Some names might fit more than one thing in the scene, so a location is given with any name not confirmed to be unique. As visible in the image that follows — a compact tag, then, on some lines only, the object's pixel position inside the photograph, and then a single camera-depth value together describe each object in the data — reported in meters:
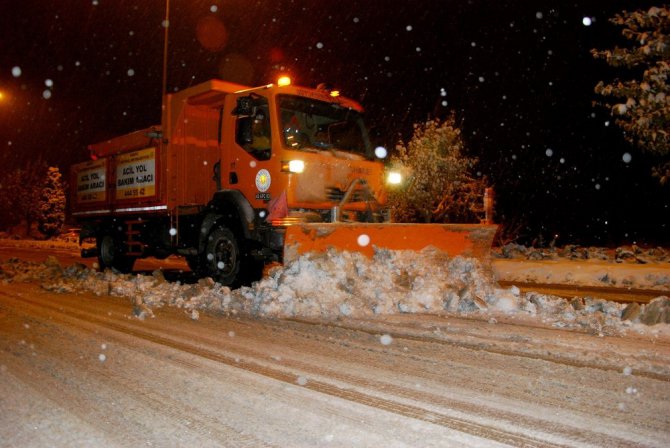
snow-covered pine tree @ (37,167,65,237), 48.50
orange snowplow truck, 7.66
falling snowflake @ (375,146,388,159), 9.04
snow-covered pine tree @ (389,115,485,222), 19.58
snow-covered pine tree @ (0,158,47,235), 53.28
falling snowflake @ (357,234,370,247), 7.70
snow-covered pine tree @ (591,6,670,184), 10.19
